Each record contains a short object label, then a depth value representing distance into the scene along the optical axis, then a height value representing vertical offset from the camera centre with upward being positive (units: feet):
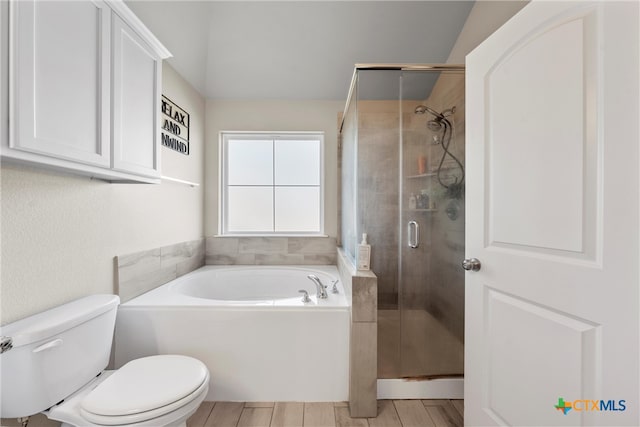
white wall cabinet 2.89 +1.54
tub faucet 6.25 -1.73
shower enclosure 6.17 +0.14
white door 2.70 -0.05
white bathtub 5.54 -2.53
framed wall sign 7.14 +2.25
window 9.97 +0.94
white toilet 3.37 -2.32
